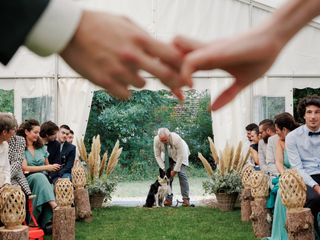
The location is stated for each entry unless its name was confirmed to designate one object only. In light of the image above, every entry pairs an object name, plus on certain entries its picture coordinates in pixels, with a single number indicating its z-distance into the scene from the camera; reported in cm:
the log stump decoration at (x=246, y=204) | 746
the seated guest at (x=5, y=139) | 500
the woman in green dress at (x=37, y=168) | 613
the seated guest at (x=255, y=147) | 788
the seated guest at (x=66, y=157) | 731
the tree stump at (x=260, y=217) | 612
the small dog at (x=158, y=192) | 926
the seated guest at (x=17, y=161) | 542
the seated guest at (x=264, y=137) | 708
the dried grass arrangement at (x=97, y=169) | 885
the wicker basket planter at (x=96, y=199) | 915
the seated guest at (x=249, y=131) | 832
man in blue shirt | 480
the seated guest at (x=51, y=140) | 683
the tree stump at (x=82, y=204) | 756
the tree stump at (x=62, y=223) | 596
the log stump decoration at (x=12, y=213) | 442
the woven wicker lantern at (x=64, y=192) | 597
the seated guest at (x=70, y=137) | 809
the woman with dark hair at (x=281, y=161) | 538
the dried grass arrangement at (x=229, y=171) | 872
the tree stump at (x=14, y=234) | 441
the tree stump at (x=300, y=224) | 454
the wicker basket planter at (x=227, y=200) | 884
